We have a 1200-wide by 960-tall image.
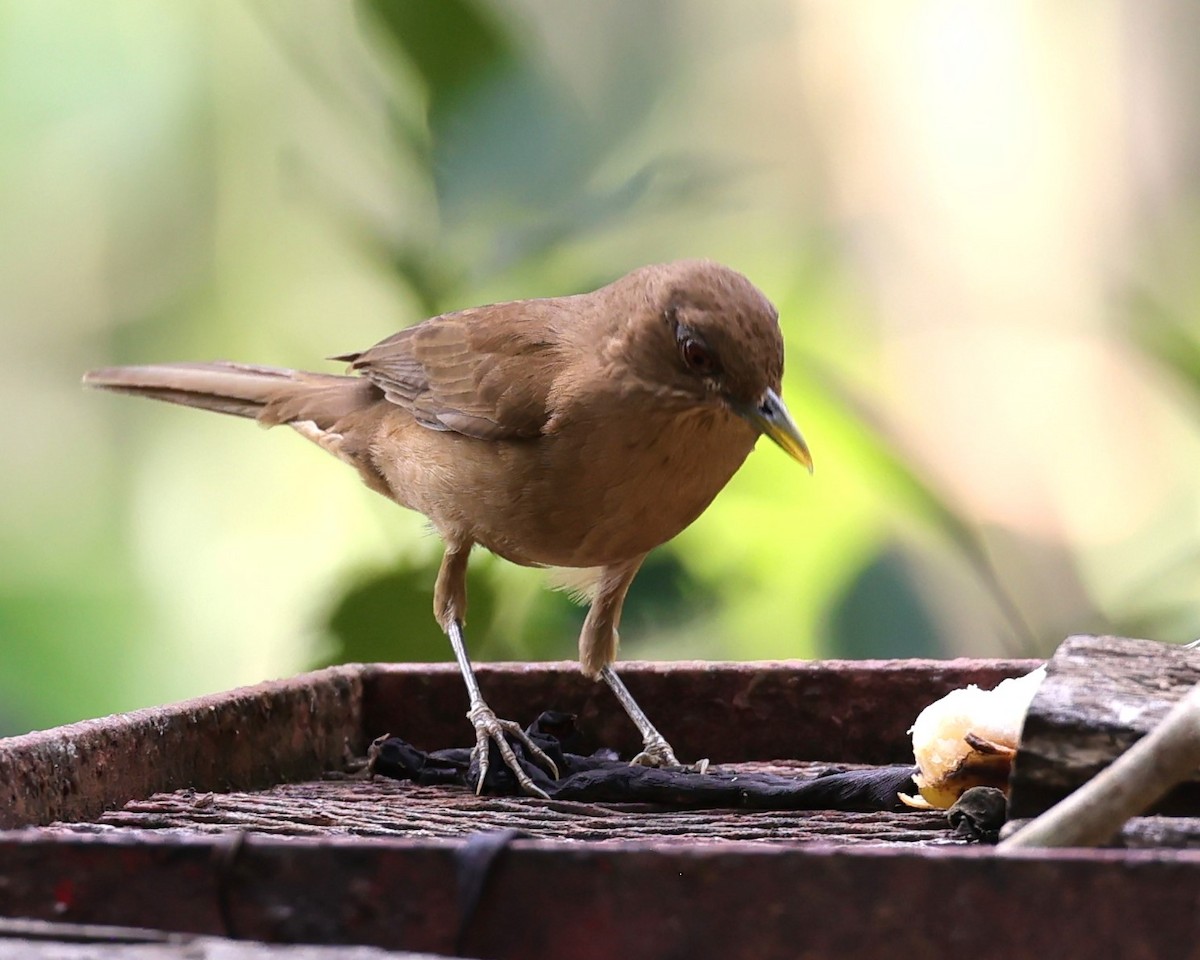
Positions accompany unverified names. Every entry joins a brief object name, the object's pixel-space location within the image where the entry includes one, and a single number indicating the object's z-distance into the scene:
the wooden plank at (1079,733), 3.14
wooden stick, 2.68
